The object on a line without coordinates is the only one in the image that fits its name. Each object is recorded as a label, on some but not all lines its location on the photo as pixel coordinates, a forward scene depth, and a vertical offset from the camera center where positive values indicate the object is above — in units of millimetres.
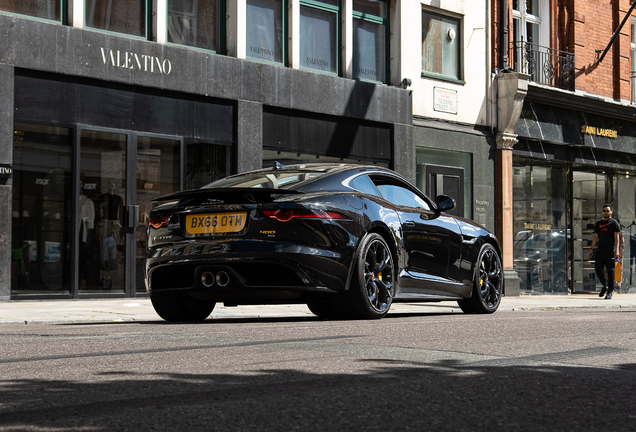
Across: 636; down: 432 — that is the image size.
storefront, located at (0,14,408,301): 12594 +1542
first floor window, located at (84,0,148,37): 13703 +3483
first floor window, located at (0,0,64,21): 12781 +3356
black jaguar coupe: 7027 -98
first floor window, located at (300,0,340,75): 16625 +3831
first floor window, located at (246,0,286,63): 15750 +3719
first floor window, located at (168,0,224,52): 14758 +3620
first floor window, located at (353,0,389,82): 17562 +3959
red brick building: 19750 +2414
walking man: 17516 -245
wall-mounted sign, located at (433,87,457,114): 18547 +2847
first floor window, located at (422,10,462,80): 18641 +4067
